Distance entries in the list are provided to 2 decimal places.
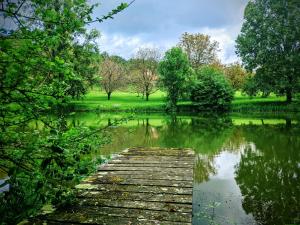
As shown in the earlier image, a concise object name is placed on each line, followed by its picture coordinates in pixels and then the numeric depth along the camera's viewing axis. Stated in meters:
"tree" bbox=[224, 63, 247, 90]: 57.83
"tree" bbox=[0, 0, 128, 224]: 2.71
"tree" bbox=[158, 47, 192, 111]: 44.91
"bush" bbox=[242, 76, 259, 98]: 43.65
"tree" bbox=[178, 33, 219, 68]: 59.16
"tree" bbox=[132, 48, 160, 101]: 58.22
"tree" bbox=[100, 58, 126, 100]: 58.84
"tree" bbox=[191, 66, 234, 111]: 44.31
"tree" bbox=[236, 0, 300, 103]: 41.16
